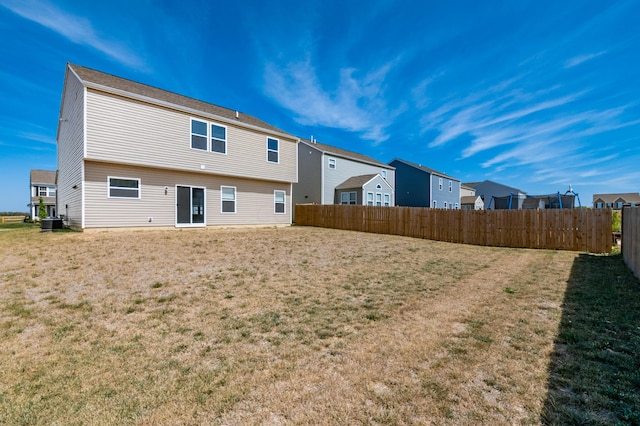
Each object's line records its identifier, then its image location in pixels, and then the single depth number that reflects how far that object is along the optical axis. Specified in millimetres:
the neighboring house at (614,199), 58056
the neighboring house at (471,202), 38281
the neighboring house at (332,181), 21656
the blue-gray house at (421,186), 28161
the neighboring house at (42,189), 35062
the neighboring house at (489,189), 41247
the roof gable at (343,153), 22447
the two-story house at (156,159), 10469
